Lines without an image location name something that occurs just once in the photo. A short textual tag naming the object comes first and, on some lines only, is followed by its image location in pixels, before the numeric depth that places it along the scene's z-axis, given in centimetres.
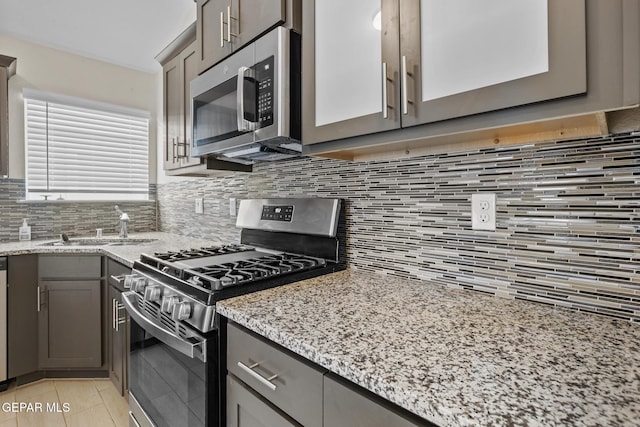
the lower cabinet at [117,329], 194
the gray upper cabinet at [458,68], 62
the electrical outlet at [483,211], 108
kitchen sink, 247
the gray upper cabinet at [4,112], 225
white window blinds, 262
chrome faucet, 273
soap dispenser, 250
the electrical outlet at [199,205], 258
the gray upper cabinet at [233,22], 130
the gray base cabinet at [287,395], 62
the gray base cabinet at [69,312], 217
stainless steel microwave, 128
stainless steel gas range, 103
